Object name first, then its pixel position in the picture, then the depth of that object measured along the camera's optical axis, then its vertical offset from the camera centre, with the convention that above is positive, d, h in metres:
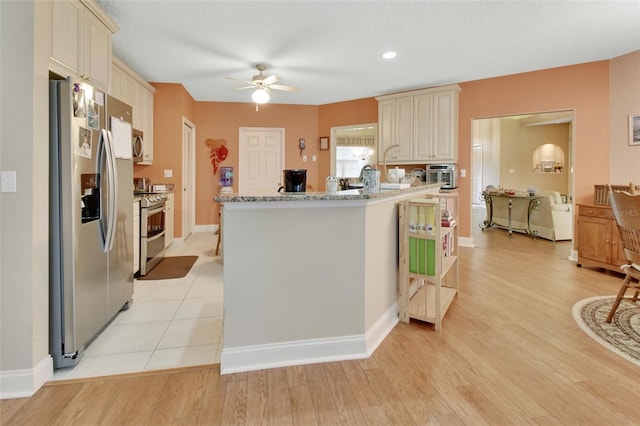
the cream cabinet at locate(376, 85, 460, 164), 5.09 +1.32
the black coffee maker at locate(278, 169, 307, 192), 2.19 +0.16
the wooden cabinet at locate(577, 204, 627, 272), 3.65 -0.40
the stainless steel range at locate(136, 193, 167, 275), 3.50 -0.30
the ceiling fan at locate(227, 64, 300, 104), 4.03 +1.52
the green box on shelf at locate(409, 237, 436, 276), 2.31 -0.38
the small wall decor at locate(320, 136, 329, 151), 6.65 +1.27
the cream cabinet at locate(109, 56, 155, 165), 3.90 +1.45
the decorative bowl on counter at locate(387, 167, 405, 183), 2.91 +0.27
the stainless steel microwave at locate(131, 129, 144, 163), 4.18 +0.76
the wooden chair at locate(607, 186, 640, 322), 2.13 -0.16
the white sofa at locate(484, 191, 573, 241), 5.54 -0.22
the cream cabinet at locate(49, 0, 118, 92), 2.06 +1.20
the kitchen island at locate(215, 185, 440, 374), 1.80 -0.43
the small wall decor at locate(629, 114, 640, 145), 3.85 +0.91
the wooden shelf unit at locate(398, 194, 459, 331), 2.28 -0.39
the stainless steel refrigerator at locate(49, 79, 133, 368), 1.78 -0.07
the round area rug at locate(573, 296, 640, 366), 2.06 -0.88
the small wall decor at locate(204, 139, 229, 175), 6.32 +1.03
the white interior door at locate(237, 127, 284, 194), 6.51 +0.96
